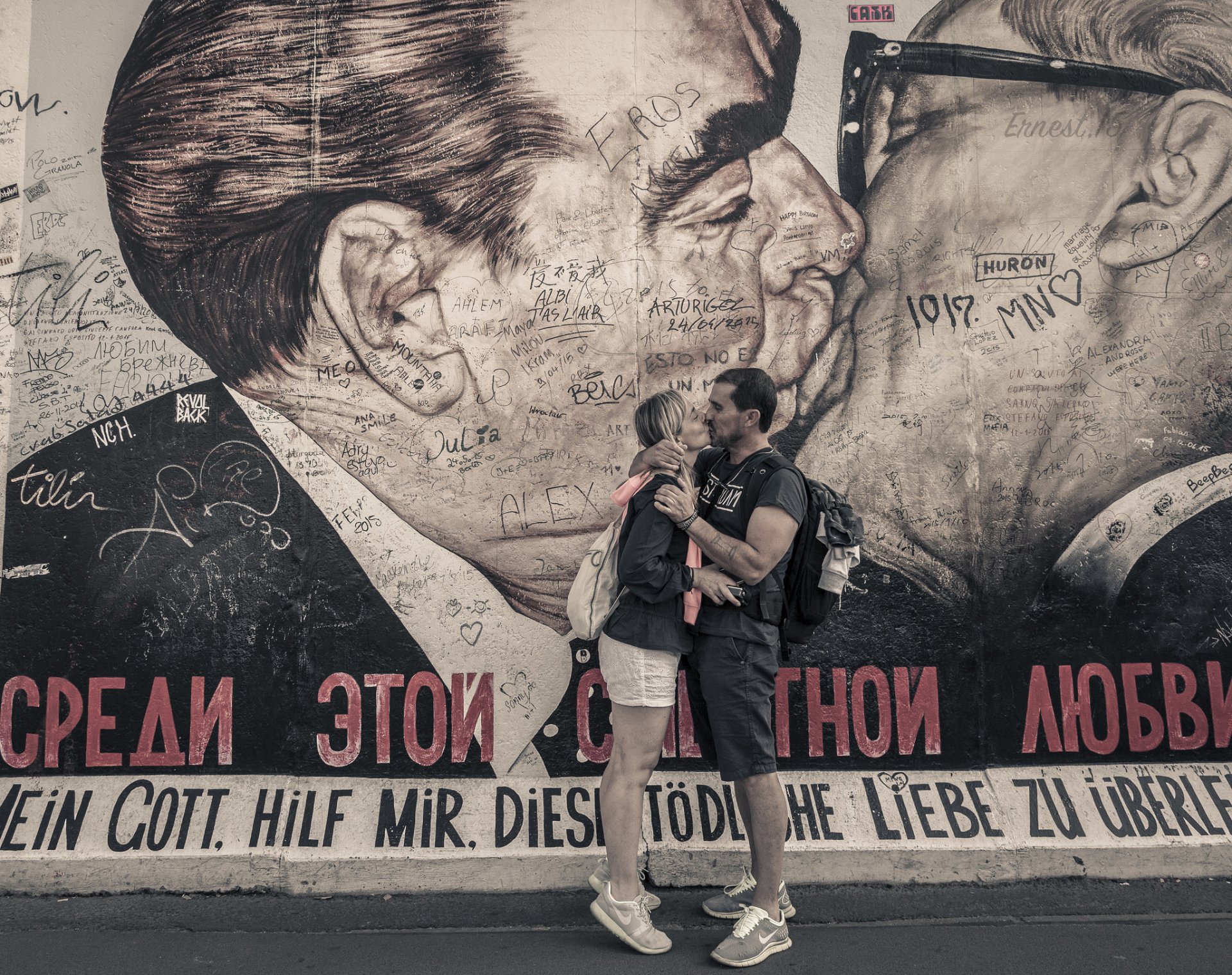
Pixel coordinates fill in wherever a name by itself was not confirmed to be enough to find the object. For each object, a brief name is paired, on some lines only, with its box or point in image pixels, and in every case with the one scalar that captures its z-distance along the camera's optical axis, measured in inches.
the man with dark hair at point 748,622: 121.7
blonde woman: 122.0
